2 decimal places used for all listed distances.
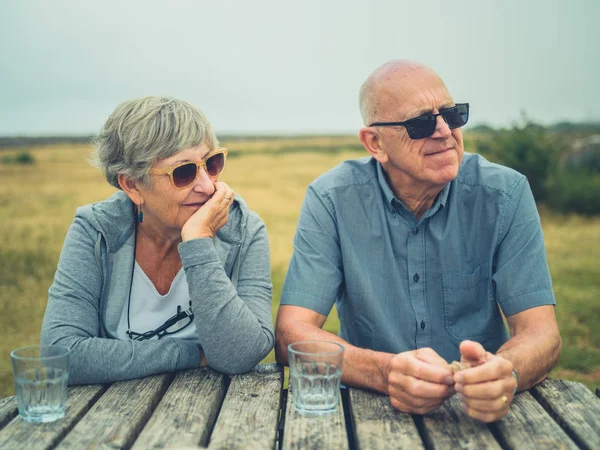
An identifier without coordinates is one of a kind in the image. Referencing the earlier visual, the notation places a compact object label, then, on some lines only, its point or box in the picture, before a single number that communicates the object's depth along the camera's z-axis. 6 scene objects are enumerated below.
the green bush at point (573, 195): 16.45
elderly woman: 2.60
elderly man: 3.02
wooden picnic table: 1.89
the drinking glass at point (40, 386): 2.06
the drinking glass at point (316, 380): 2.10
